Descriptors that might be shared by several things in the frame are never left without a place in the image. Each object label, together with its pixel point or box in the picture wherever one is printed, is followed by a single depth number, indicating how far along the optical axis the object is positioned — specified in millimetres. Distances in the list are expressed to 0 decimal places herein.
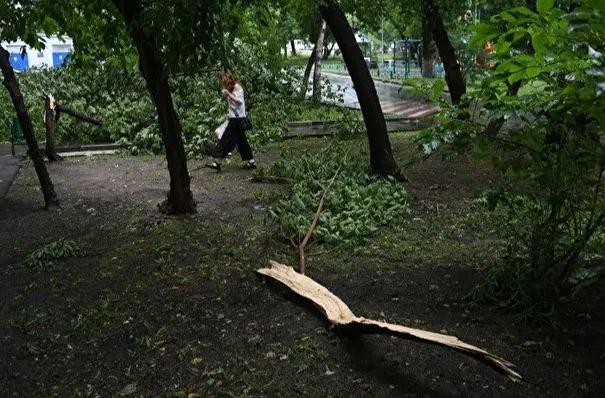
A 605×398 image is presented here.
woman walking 10719
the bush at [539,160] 3482
